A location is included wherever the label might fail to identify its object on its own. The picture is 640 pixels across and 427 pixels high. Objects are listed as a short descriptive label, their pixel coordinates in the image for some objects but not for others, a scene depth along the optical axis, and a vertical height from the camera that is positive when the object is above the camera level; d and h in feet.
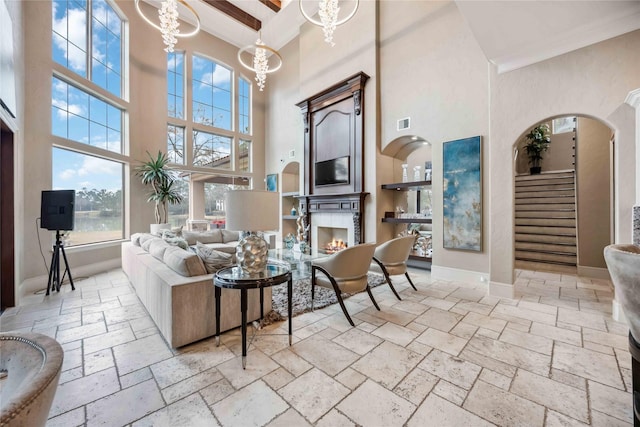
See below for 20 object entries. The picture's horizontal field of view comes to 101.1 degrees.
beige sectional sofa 7.32 -2.58
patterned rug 9.44 -3.67
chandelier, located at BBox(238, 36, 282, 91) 16.85 +9.65
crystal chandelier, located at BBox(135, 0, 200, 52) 13.24 +9.85
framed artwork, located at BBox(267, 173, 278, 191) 28.02 +3.44
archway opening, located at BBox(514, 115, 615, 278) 14.61 +0.52
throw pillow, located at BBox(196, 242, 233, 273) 8.48 -1.48
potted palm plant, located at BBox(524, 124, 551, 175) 20.24 +5.24
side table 6.61 -1.76
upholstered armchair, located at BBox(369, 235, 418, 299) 11.62 -1.89
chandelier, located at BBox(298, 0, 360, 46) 12.32 +9.48
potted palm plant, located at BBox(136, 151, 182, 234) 19.62 +2.29
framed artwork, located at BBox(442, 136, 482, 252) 13.48 +1.00
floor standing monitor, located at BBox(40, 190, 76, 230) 12.08 +0.24
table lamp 6.93 -0.13
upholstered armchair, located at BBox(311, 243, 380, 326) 9.07 -1.98
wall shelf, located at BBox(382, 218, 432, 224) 15.78 -0.48
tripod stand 12.59 -2.53
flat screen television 19.40 +3.22
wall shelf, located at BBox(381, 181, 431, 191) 16.00 +1.77
